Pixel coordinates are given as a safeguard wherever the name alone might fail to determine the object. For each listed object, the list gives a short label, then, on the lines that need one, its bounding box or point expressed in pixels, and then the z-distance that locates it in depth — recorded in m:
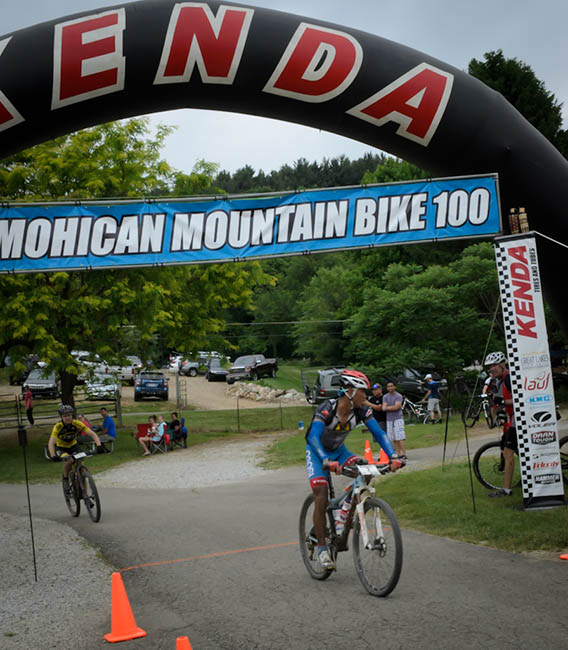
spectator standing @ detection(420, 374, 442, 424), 25.55
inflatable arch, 8.09
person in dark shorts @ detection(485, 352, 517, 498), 9.41
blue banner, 8.70
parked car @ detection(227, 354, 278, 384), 52.38
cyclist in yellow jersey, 11.23
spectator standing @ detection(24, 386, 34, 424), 29.56
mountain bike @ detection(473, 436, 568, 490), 10.28
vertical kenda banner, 8.25
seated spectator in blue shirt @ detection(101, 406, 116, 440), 21.73
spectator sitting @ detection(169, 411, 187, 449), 23.72
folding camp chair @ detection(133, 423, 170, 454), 22.74
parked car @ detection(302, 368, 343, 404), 32.86
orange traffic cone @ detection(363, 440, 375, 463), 15.14
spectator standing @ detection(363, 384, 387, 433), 16.94
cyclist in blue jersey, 6.66
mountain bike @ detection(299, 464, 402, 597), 6.05
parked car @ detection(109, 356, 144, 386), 46.51
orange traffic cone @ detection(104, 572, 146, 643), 5.62
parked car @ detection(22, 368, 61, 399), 41.16
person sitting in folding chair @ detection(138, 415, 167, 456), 22.48
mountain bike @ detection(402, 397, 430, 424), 26.53
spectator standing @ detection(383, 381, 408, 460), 16.27
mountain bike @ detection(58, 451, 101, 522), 10.90
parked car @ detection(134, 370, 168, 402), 42.31
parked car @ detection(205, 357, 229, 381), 53.88
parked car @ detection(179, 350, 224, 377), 56.82
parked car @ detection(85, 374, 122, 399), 25.03
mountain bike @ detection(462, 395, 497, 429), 21.78
